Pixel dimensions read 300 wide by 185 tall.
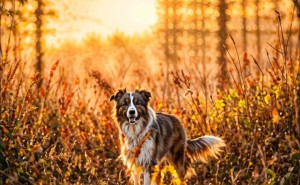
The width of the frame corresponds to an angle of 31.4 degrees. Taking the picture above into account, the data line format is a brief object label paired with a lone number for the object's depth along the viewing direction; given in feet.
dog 24.75
